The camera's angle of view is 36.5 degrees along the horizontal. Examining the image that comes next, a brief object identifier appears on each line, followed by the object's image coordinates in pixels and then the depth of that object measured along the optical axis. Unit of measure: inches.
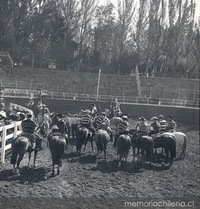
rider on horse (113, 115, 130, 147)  553.1
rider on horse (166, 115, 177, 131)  649.0
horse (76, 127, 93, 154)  546.1
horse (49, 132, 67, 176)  429.1
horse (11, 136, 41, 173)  413.7
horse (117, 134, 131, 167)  509.4
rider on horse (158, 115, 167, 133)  618.4
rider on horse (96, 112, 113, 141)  615.8
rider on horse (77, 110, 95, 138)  580.8
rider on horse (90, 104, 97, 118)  819.9
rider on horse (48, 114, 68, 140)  462.8
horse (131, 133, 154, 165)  523.5
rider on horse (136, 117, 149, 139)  547.5
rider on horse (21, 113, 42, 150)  438.9
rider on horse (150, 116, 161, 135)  607.0
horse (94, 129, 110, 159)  535.8
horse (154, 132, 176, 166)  544.4
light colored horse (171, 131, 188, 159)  612.4
